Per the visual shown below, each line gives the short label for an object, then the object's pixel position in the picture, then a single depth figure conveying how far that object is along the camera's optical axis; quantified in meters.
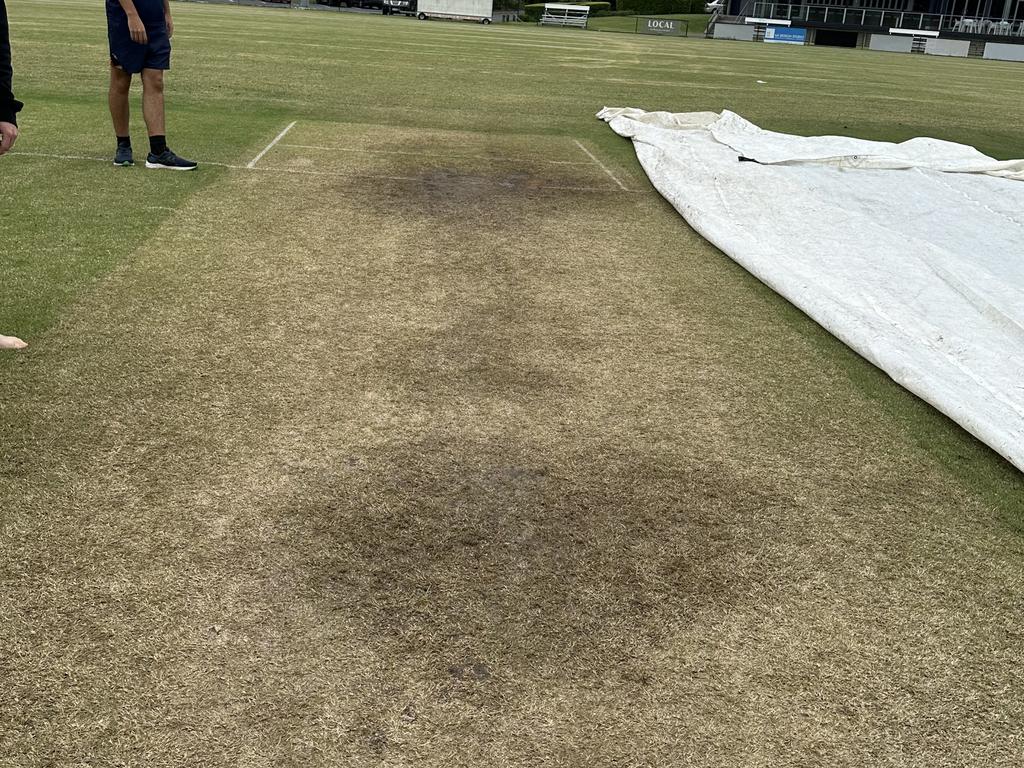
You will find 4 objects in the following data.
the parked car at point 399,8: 40.79
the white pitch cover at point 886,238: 3.79
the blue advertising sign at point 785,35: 42.41
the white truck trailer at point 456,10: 39.19
